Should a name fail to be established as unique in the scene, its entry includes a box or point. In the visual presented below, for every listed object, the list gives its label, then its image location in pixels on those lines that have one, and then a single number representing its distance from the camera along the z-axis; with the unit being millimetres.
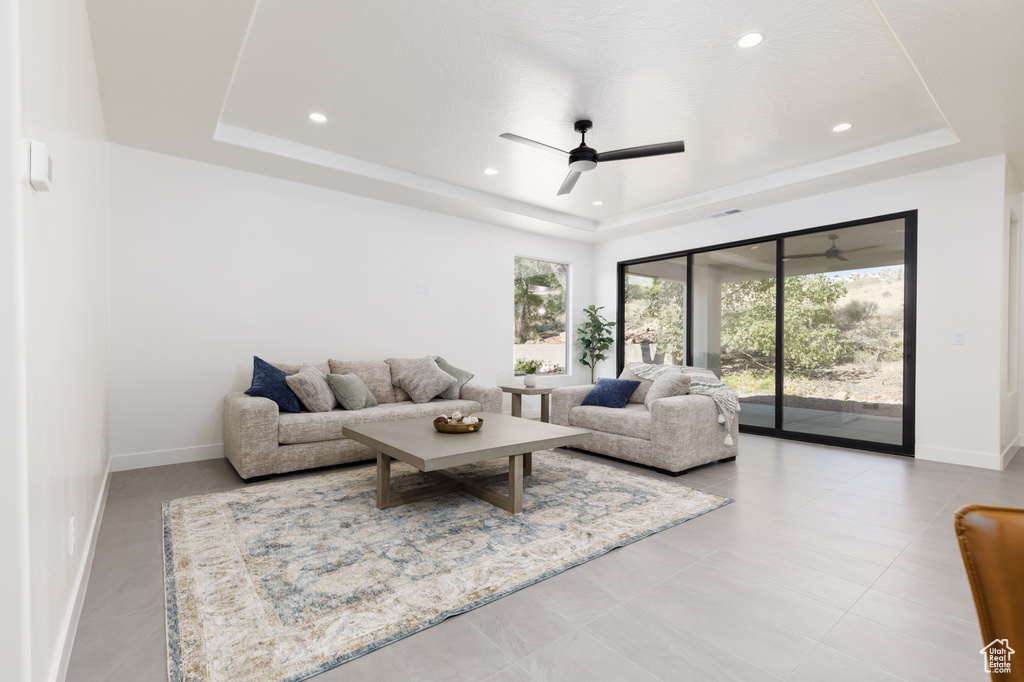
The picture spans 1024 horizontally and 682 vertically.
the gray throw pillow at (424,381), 4773
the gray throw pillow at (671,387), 4273
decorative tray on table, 3131
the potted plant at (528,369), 5488
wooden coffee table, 2621
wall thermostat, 1182
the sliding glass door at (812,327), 4614
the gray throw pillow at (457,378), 4926
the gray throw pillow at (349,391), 4234
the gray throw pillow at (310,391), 3941
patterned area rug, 1658
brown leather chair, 657
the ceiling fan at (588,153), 3312
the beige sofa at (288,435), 3457
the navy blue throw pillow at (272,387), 3852
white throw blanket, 4125
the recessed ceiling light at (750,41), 2636
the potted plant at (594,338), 7148
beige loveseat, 3758
